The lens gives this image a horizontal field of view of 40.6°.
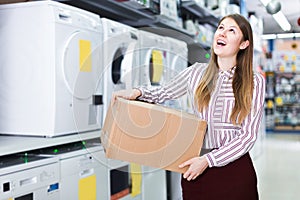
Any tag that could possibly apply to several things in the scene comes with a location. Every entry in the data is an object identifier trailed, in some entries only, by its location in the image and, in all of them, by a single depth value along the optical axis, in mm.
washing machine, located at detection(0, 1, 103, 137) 2164
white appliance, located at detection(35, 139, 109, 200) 2119
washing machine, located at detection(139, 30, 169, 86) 2441
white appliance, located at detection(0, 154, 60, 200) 1720
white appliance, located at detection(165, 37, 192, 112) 1942
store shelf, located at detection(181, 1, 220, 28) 4752
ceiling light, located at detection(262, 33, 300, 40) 13729
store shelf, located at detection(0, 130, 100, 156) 1809
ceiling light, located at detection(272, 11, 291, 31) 10123
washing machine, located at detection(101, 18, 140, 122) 2582
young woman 1617
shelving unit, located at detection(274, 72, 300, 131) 12375
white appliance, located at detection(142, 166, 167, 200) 3066
